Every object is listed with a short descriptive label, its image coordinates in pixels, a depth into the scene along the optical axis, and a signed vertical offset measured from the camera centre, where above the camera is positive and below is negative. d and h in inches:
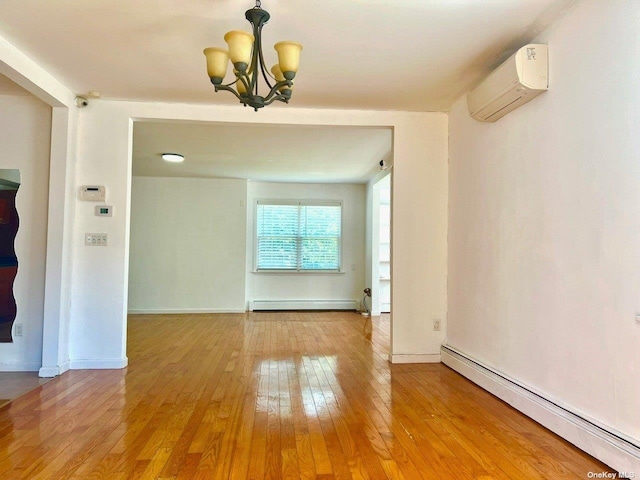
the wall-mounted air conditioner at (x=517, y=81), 92.4 +44.3
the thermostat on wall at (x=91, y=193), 138.4 +19.5
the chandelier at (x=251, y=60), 73.4 +38.5
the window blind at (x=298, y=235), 292.7 +11.3
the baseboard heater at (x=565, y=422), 69.3 -37.0
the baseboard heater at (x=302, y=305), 288.0 -42.1
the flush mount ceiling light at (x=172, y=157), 208.5 +50.6
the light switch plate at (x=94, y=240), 139.1 +2.4
